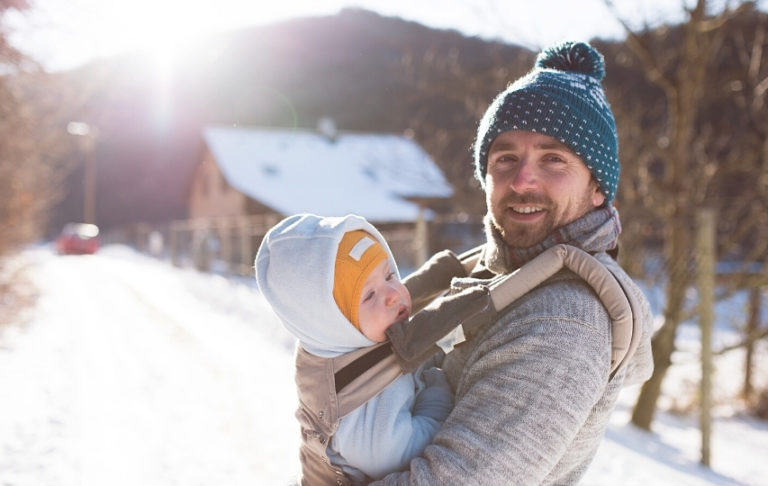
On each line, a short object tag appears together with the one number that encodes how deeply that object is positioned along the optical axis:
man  1.44
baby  1.61
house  26.25
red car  31.75
